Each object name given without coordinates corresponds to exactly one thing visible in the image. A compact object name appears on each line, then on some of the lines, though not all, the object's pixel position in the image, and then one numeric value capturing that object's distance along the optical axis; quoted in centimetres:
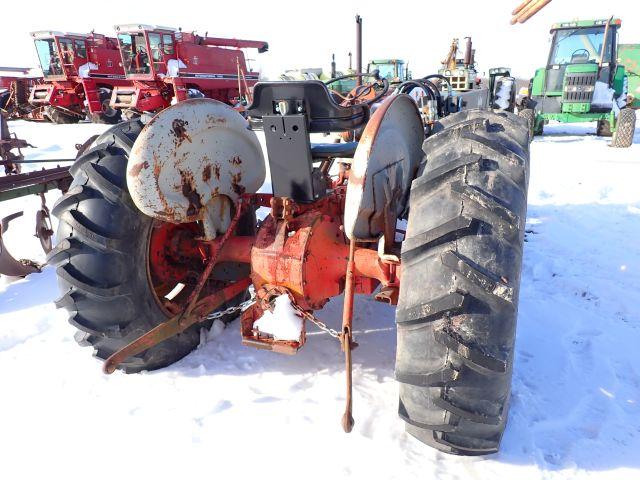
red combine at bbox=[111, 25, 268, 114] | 1612
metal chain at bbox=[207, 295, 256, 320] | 243
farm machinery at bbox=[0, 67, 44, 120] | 1895
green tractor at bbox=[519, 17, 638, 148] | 1101
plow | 390
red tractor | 165
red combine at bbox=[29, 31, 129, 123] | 1731
